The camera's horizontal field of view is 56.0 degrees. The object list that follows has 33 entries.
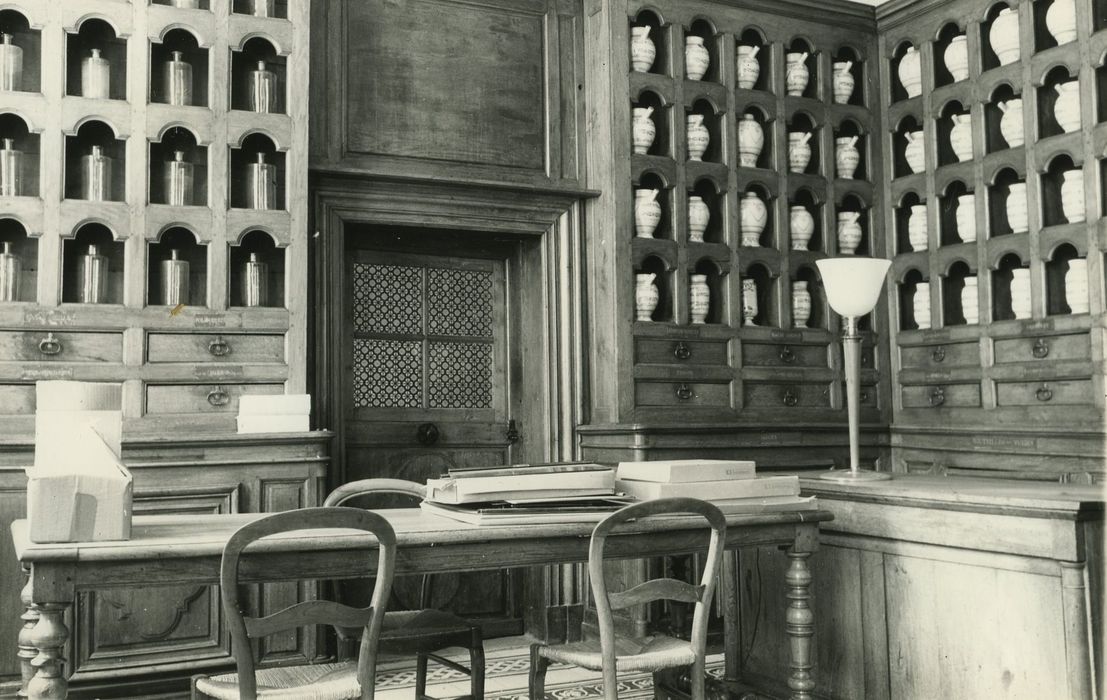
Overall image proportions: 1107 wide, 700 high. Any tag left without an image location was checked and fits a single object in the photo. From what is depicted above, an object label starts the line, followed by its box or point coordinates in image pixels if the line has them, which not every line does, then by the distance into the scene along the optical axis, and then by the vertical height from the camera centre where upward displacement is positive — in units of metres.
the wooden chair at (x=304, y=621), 2.14 -0.46
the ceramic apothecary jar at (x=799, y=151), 5.29 +1.25
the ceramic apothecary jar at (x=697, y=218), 5.04 +0.88
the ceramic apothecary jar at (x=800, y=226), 5.27 +0.87
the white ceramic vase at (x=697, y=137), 5.05 +1.27
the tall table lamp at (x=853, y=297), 3.60 +0.35
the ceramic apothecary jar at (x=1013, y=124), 4.69 +1.22
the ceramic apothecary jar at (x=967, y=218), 4.90 +0.83
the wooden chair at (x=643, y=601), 2.49 -0.55
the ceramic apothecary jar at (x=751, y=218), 5.15 +0.89
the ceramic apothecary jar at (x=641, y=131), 4.93 +1.27
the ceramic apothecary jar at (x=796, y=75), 5.29 +1.64
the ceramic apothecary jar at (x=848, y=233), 5.37 +0.84
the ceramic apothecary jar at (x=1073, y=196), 4.41 +0.84
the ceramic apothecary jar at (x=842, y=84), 5.40 +1.62
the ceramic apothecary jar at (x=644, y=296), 4.86 +0.48
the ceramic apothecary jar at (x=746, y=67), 5.16 +1.64
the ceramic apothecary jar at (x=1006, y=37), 4.71 +1.63
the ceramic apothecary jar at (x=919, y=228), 5.18 +0.83
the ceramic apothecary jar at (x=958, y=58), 4.97 +1.61
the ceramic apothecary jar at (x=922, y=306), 5.15 +0.44
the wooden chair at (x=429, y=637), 2.88 -0.65
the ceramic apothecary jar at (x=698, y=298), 4.99 +0.48
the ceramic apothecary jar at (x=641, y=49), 4.94 +1.67
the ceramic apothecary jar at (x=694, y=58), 5.07 +1.66
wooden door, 4.72 +0.14
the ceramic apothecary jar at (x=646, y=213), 4.91 +0.88
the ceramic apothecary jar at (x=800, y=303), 5.25 +0.47
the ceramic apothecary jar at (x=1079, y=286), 4.39 +0.45
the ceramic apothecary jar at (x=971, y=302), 4.86 +0.43
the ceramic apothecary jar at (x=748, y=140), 5.16 +1.28
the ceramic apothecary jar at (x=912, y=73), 5.24 +1.63
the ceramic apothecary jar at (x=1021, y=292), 4.62 +0.45
